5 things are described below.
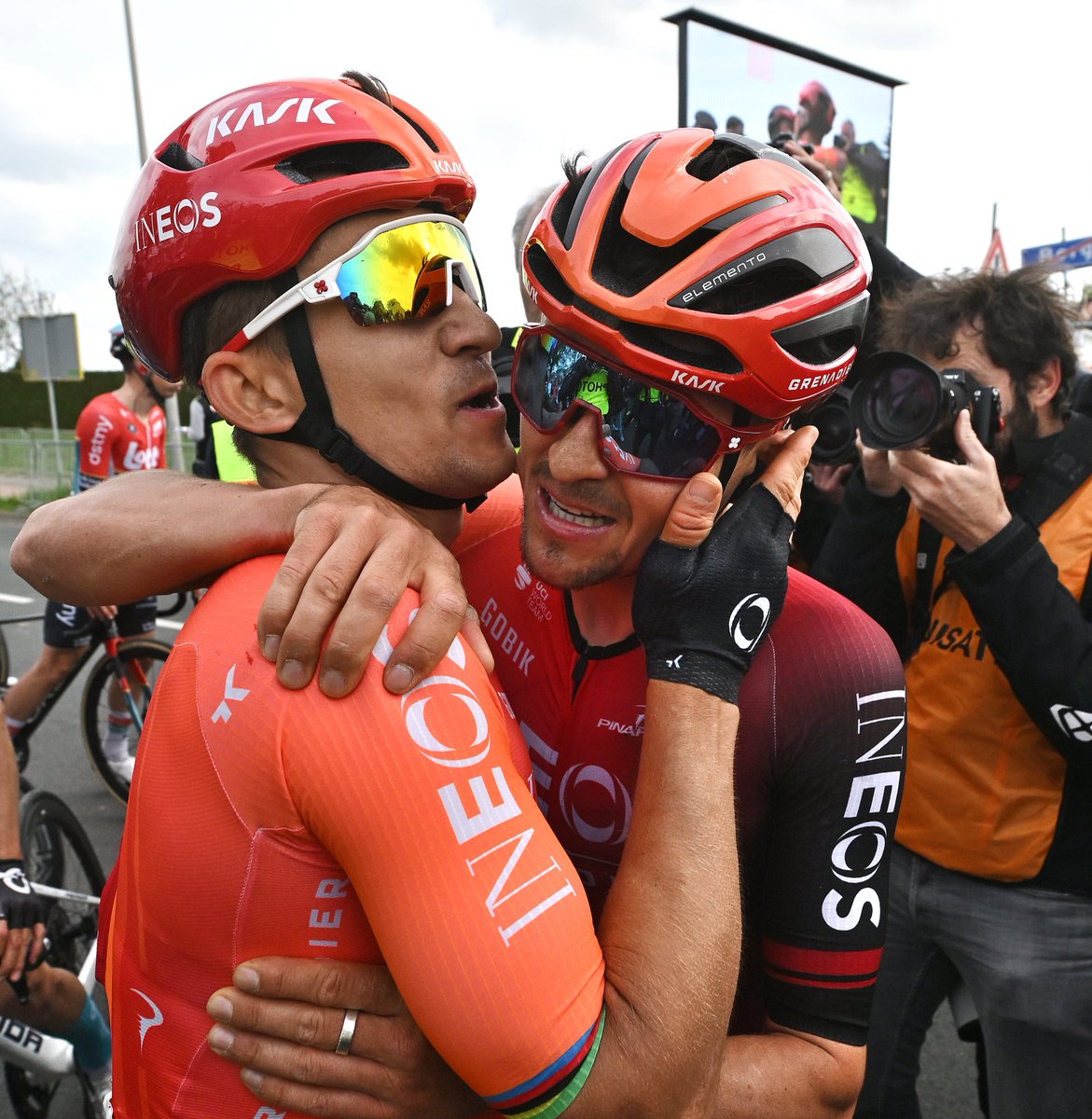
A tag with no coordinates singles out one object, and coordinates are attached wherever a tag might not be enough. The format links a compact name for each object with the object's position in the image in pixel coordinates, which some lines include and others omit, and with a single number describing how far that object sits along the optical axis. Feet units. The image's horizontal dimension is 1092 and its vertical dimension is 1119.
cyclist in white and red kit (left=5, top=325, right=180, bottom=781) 19.17
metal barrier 68.90
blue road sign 37.96
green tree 137.59
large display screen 24.88
